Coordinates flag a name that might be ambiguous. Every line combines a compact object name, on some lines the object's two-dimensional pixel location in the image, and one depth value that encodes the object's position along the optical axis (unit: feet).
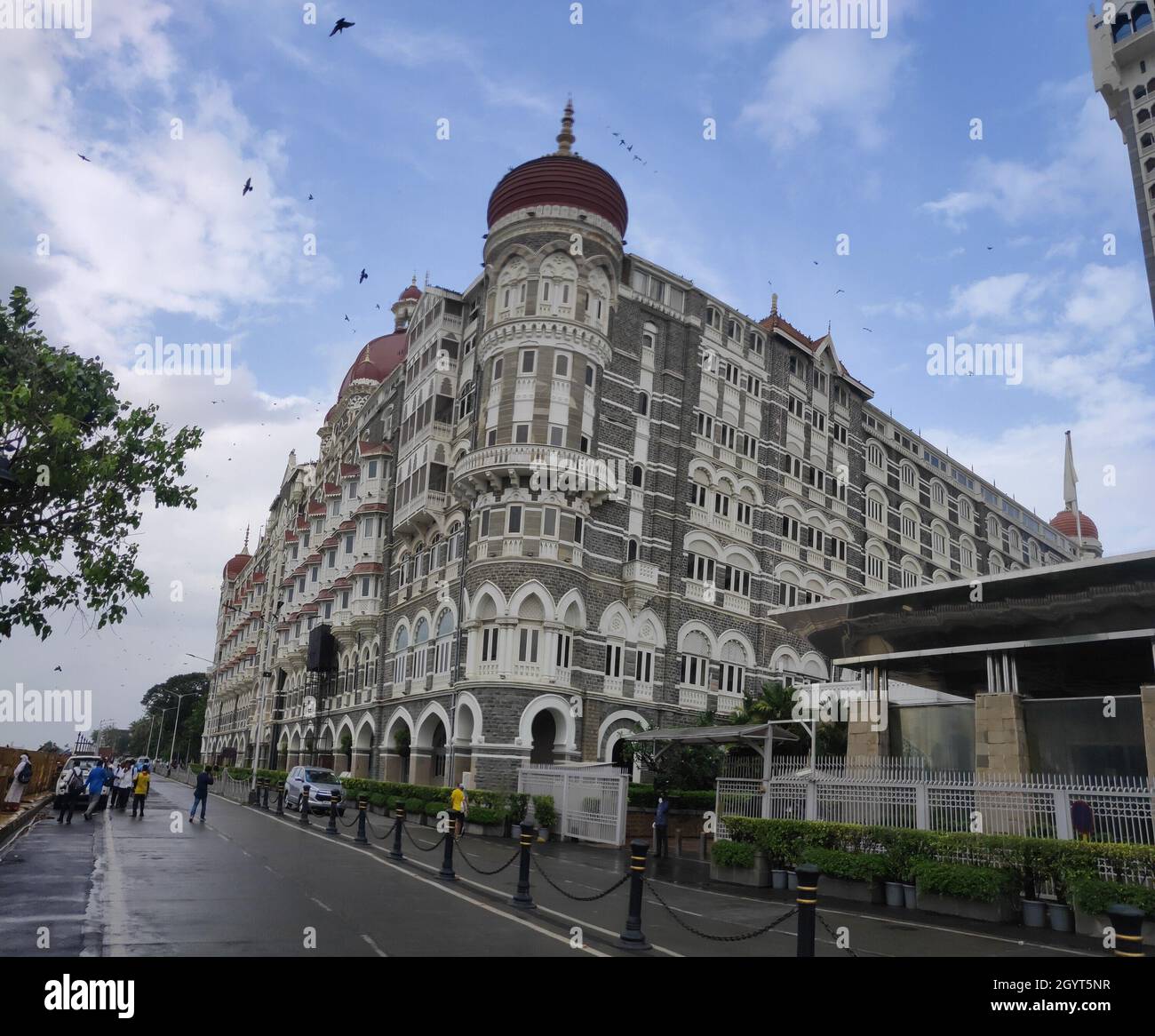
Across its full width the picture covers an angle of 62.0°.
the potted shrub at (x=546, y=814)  96.95
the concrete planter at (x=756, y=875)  60.90
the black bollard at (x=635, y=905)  35.22
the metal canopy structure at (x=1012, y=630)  55.47
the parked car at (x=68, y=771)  89.30
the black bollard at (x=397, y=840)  65.26
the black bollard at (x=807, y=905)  27.86
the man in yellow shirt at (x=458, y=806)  79.59
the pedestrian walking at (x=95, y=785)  93.09
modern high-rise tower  182.70
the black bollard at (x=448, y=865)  54.70
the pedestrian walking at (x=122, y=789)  106.11
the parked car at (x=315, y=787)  113.70
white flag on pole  163.32
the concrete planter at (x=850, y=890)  54.29
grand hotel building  115.65
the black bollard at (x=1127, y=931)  21.18
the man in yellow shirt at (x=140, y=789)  98.27
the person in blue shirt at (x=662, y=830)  83.05
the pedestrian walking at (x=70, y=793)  86.48
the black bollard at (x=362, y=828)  76.95
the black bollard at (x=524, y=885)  44.32
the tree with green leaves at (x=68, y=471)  43.45
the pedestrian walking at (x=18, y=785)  85.10
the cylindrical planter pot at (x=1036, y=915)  47.37
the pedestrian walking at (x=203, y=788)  89.25
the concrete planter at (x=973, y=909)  48.06
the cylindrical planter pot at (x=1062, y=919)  46.32
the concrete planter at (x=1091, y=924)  44.29
